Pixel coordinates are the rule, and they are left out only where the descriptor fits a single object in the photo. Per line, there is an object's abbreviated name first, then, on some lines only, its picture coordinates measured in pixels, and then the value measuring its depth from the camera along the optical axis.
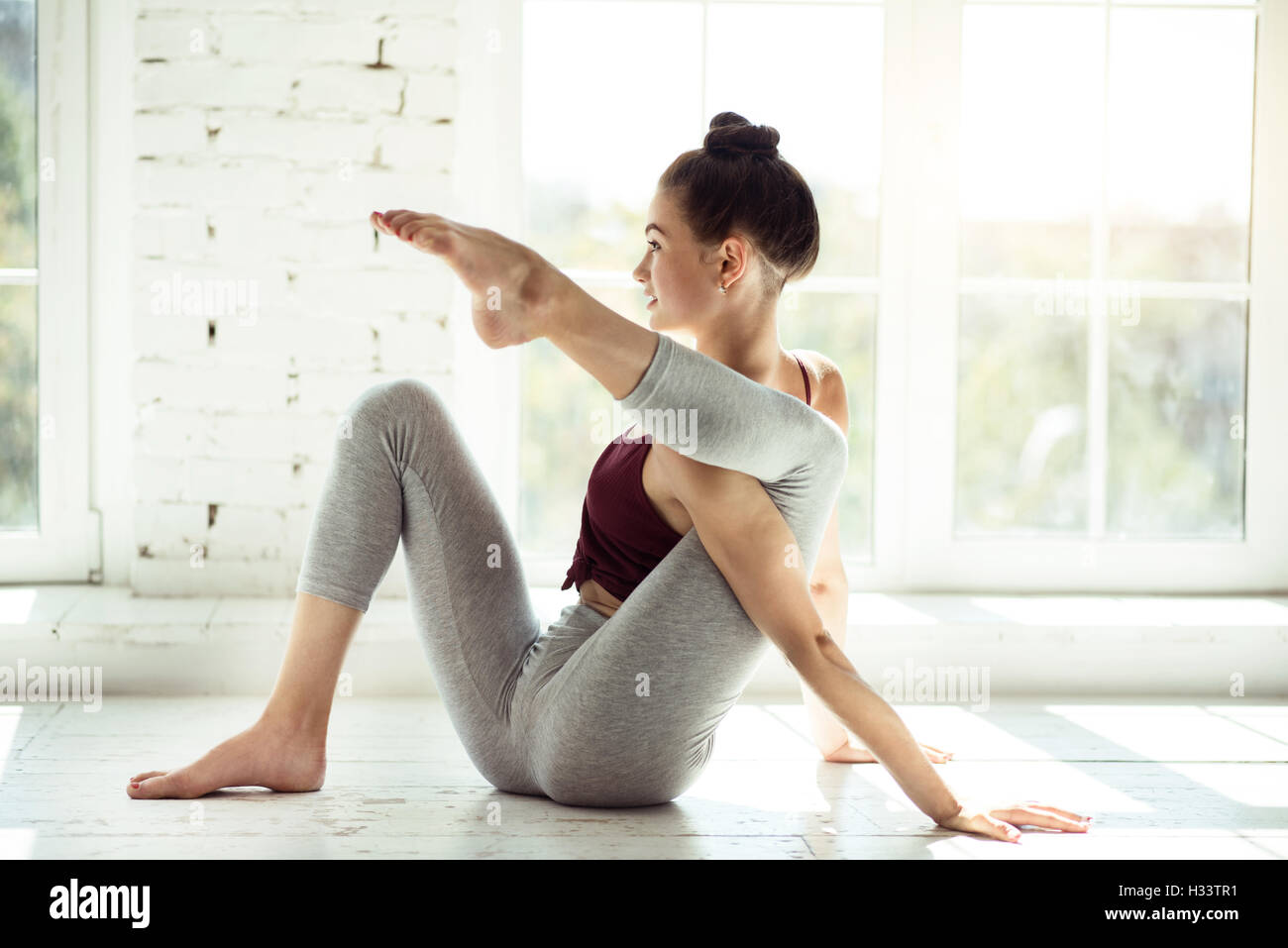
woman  1.62
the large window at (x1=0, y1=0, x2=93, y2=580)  2.85
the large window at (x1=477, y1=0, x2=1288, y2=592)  2.97
